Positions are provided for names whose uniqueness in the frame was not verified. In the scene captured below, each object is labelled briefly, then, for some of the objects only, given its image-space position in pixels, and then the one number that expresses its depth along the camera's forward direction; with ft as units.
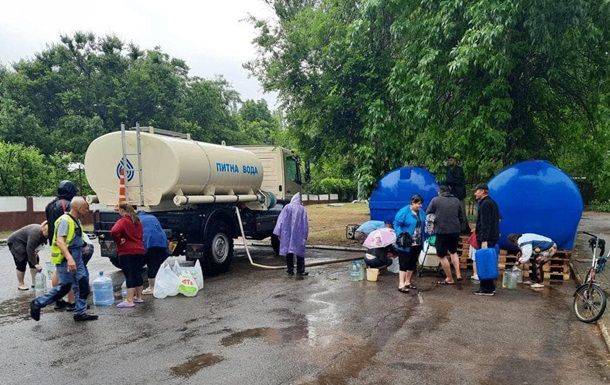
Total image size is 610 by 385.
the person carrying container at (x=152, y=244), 25.77
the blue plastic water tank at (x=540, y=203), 31.50
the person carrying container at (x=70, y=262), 20.62
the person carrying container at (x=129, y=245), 23.06
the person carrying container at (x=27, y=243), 26.66
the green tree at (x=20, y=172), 69.92
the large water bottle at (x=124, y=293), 25.61
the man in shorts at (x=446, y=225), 27.76
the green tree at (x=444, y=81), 31.71
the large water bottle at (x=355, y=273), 30.68
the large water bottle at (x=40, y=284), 27.17
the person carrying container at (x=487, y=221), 26.99
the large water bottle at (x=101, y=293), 24.34
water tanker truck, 30.07
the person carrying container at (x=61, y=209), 23.39
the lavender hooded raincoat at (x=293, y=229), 31.30
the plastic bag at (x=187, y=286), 26.27
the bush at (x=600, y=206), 112.78
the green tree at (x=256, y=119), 159.84
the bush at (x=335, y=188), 172.86
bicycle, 20.51
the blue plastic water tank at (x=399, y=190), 37.04
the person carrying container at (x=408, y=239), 26.78
